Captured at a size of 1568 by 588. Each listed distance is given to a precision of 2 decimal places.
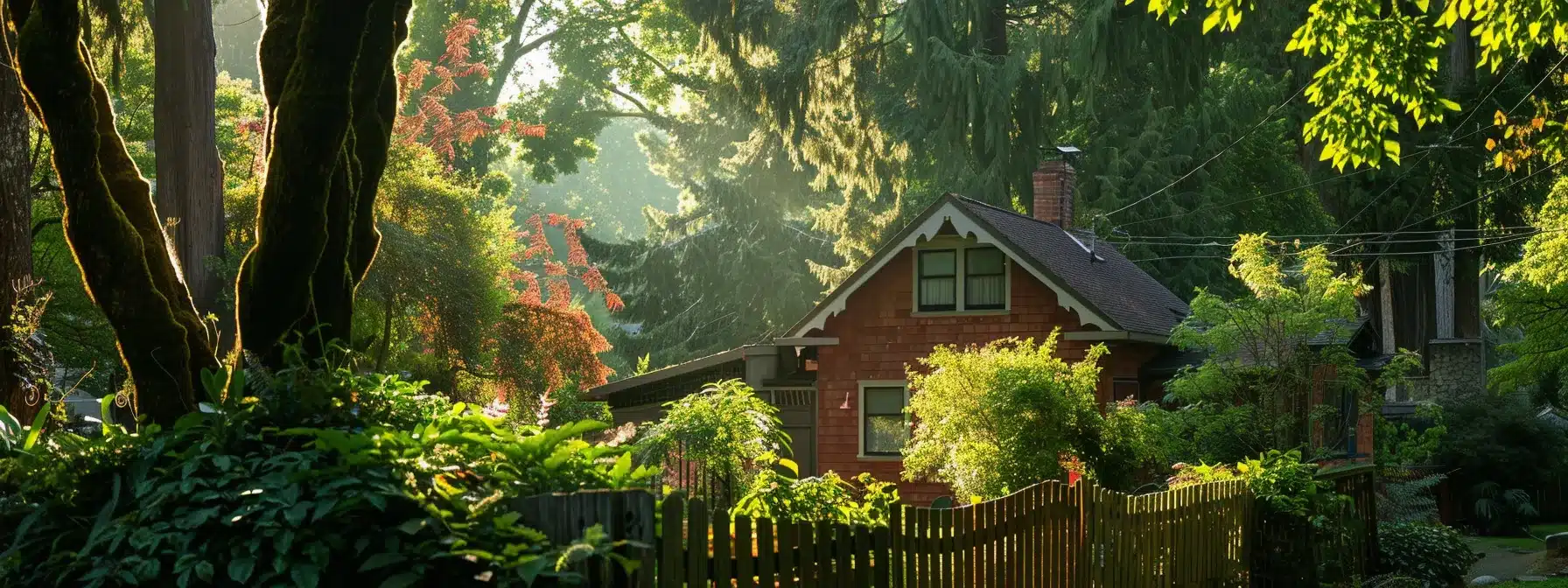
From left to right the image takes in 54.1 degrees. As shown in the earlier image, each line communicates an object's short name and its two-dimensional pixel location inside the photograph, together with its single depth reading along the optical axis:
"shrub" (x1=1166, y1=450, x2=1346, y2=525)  13.03
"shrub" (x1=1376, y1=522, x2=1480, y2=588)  15.70
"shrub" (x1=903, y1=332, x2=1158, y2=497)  17.42
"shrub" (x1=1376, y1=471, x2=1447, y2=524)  21.89
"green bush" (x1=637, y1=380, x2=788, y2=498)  14.13
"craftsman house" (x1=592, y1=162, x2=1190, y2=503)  25.83
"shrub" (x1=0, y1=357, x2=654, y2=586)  4.69
